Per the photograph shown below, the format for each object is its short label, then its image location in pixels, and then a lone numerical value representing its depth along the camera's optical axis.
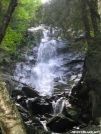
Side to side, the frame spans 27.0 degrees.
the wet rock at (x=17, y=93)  14.99
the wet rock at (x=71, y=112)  11.14
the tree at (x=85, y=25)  10.88
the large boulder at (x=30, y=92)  15.03
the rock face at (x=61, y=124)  10.12
